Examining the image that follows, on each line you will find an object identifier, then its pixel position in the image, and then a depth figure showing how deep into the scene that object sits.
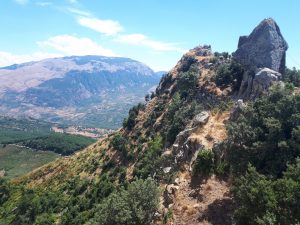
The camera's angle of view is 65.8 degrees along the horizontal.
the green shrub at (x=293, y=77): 46.47
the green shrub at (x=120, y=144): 58.44
